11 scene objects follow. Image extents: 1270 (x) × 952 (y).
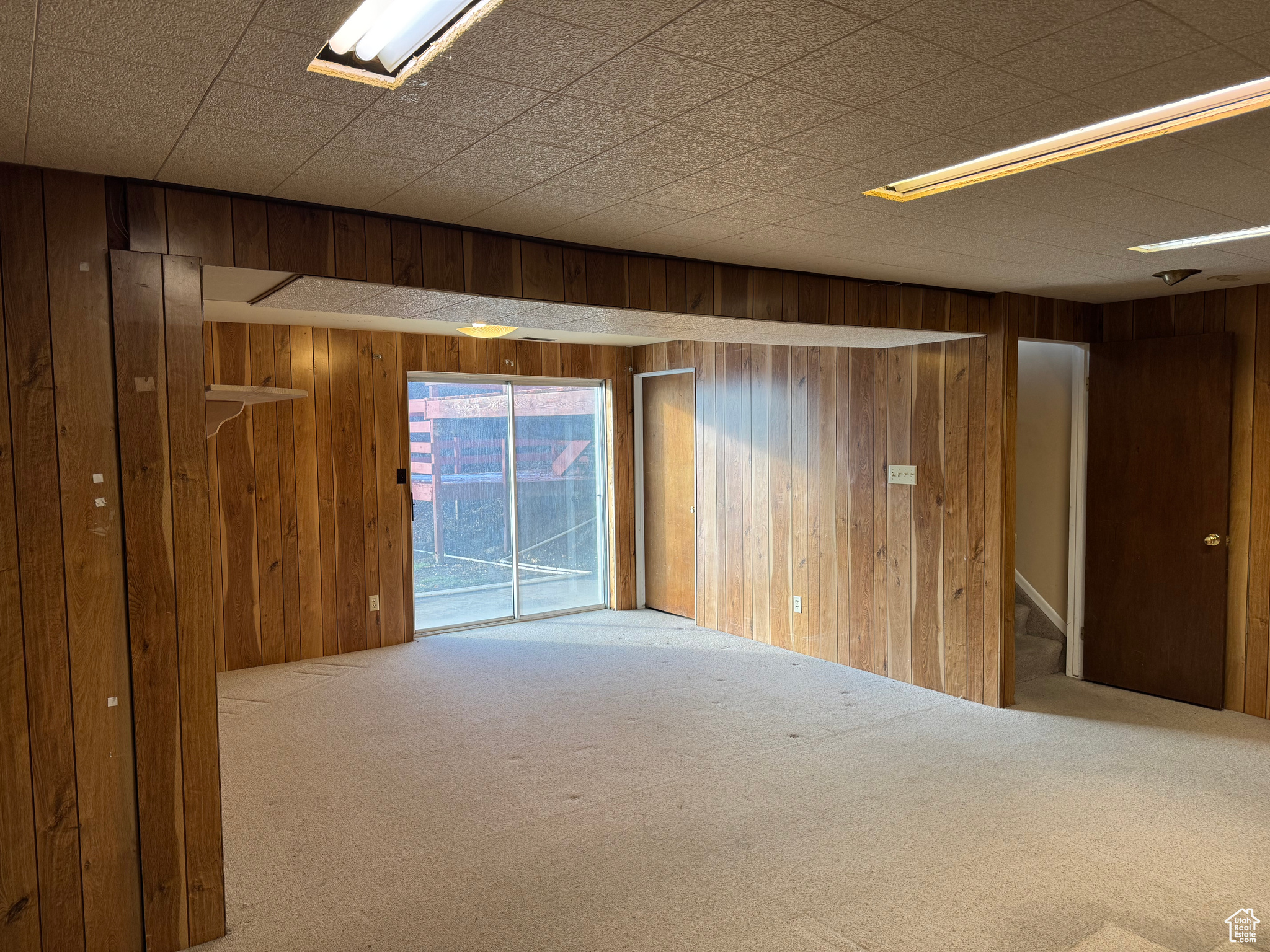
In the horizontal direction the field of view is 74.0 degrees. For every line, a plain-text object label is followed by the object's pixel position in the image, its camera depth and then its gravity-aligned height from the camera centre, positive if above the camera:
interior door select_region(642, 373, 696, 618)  6.60 -0.48
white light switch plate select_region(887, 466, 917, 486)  4.84 -0.24
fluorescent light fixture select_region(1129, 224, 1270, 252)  2.98 +0.70
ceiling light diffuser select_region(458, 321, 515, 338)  4.55 +0.58
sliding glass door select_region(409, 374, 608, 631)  6.21 -0.48
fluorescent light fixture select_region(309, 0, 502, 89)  1.40 +0.70
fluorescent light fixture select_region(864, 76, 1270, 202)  1.79 +0.70
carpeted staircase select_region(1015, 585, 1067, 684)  5.04 -1.30
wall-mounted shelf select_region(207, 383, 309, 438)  2.90 +0.14
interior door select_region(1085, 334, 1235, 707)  4.38 -0.47
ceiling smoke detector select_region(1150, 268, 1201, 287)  3.72 +0.69
